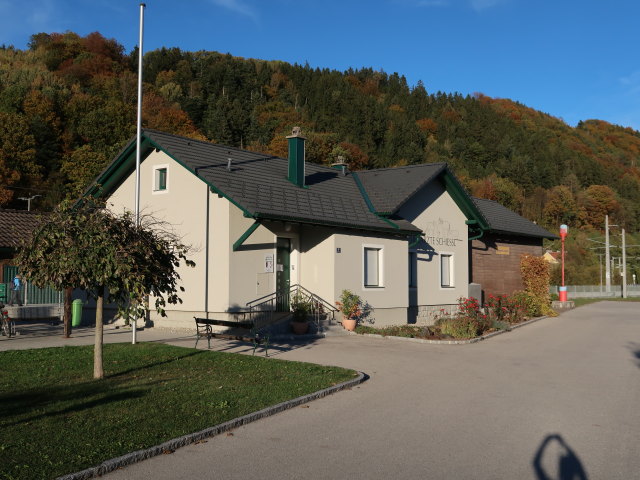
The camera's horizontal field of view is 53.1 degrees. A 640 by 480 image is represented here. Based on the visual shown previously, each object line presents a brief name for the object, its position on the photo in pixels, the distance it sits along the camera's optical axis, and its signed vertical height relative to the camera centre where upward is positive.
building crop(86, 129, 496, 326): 17.70 +1.24
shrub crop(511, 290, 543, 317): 25.70 -1.45
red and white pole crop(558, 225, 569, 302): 34.25 -1.33
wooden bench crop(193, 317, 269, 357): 13.43 -1.49
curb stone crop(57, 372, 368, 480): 6.05 -1.94
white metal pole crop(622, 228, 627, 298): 54.27 -1.53
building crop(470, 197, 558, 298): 27.67 +0.80
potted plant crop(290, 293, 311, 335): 17.61 -1.42
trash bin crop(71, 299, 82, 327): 19.33 -1.41
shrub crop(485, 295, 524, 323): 23.16 -1.61
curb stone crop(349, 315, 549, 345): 16.56 -1.95
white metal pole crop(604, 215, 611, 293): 55.31 -0.35
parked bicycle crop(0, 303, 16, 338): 16.11 -1.50
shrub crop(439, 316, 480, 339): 17.54 -1.70
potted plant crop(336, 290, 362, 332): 18.23 -1.21
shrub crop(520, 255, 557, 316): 28.53 -0.46
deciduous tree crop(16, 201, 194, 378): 9.50 +0.15
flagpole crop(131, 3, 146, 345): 15.45 +3.86
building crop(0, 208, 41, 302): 24.95 +1.45
